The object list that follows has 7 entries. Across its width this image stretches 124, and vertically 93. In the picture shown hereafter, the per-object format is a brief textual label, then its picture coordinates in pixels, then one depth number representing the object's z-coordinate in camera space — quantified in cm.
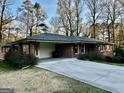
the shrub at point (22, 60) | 813
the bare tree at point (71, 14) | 1991
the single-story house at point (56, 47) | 1007
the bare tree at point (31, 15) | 1895
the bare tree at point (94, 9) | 1957
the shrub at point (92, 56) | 1147
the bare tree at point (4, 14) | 1453
